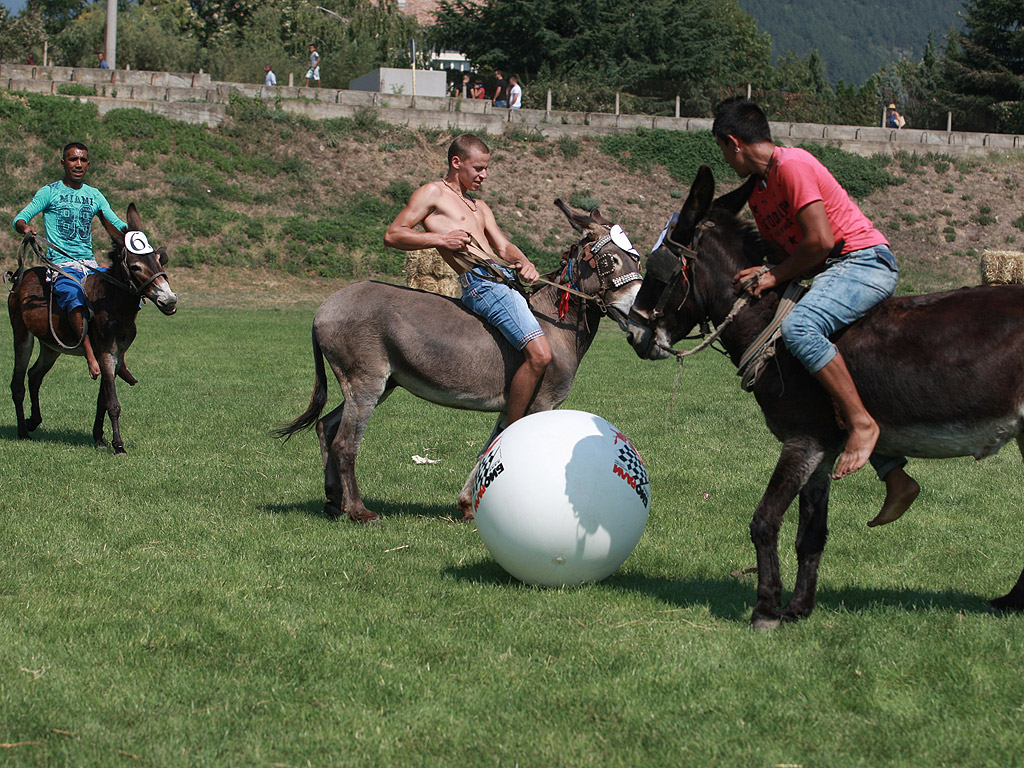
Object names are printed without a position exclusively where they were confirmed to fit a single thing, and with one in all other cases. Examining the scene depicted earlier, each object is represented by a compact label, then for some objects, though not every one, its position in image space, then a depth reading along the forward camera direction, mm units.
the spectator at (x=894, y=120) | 57519
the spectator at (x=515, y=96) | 51875
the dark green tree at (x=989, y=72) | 60594
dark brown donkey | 5250
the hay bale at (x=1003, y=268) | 25984
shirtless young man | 8273
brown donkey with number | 11531
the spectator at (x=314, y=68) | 53688
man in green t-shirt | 11609
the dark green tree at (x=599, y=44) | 58438
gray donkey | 8305
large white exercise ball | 6242
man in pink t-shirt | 5379
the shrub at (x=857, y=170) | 50562
